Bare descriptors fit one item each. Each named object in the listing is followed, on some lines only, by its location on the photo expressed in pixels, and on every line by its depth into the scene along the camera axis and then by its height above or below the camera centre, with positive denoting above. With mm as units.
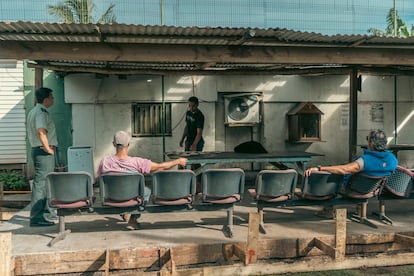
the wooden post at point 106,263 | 3680 -1312
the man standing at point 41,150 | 5125 -315
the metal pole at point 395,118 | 10453 +97
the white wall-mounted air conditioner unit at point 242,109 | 9594 +361
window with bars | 9742 +119
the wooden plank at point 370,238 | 4621 -1368
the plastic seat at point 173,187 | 4520 -720
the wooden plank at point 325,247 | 4078 -1332
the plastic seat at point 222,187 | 4620 -746
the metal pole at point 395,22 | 13338 +3365
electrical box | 8258 -698
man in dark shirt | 8031 -55
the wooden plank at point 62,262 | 4012 -1400
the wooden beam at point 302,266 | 3756 -1444
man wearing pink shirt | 4719 -457
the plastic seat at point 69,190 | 4379 -725
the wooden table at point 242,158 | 6422 -559
